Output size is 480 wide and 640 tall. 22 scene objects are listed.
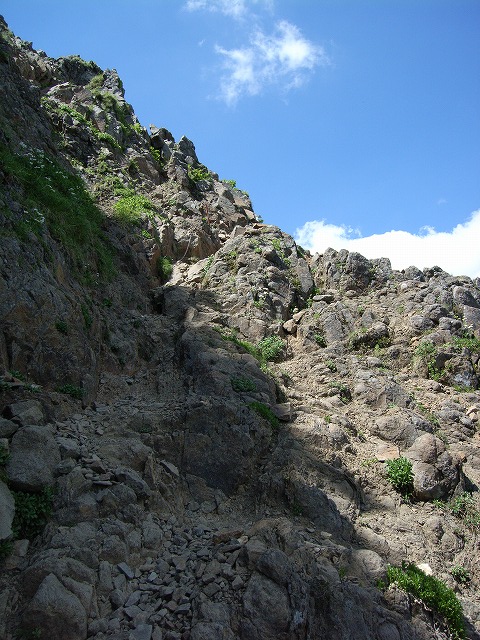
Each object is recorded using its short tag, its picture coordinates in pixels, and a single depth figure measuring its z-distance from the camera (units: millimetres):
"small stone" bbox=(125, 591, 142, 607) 6612
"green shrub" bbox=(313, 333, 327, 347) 17000
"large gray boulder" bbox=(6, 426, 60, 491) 7238
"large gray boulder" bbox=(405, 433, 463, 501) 11000
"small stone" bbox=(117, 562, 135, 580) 7015
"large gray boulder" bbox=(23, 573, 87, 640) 5789
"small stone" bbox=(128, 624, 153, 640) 6113
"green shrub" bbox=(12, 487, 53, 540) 6895
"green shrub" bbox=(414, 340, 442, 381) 15460
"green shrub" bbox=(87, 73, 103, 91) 30828
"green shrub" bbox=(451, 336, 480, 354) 15734
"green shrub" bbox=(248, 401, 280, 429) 11653
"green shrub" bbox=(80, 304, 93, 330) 12289
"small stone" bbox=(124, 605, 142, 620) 6422
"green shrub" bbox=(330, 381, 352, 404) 14421
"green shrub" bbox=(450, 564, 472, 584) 9227
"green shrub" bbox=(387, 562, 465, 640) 7477
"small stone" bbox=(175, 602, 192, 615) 6578
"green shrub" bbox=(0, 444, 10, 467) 7234
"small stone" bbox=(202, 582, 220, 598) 6816
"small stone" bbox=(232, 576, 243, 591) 6879
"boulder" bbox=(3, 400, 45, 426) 8203
